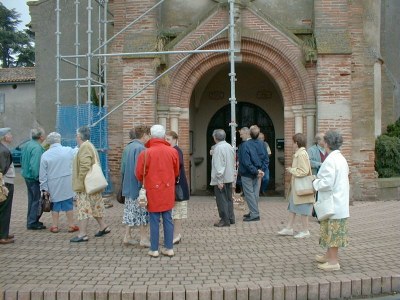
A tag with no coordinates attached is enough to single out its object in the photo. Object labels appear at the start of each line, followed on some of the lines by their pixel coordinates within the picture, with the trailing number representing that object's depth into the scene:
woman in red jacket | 7.35
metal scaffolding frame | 11.70
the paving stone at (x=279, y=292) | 5.94
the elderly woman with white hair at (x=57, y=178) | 9.47
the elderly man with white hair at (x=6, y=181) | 8.55
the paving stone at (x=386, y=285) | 6.27
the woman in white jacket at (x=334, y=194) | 6.64
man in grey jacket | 9.83
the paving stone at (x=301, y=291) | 6.01
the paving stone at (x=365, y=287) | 6.19
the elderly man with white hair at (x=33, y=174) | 9.81
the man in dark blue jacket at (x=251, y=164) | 10.44
